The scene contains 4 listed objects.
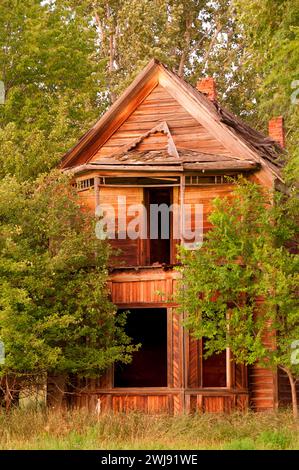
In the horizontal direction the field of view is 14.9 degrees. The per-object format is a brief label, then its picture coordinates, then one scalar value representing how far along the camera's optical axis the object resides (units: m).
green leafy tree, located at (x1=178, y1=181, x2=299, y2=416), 24.64
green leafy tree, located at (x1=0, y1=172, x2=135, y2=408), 25.00
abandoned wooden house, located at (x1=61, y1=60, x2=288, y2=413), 27.58
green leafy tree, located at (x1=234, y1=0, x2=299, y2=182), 23.77
